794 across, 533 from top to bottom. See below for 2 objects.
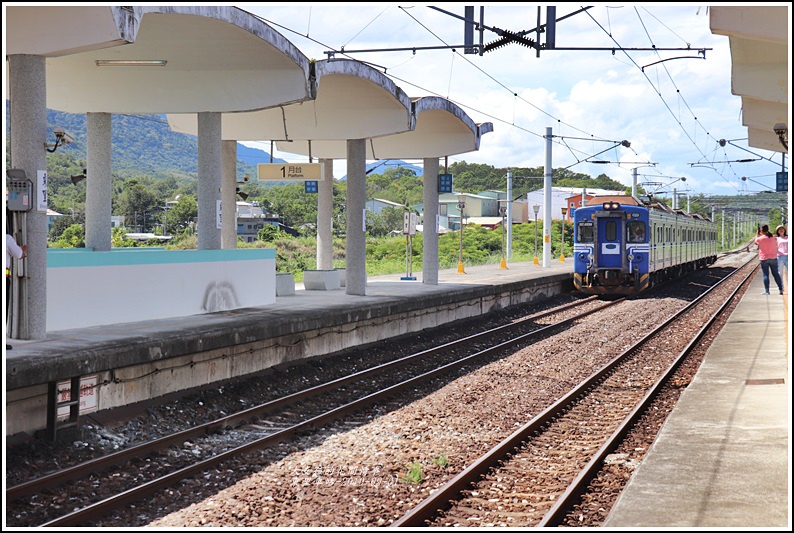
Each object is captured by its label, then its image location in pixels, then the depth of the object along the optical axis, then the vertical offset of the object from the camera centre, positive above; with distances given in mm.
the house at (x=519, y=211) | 111150 +4333
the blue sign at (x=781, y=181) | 38406 +2694
